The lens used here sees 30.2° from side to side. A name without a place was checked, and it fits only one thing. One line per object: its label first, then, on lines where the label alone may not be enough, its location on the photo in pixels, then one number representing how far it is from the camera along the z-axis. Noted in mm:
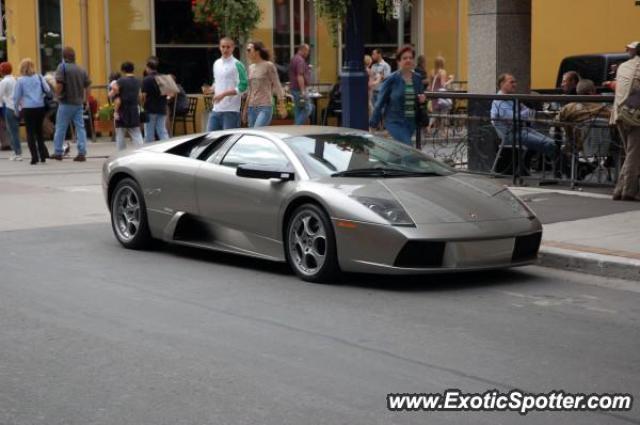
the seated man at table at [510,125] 14891
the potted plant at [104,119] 25859
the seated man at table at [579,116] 14141
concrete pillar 16734
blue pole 13922
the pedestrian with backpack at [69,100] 20781
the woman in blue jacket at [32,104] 20766
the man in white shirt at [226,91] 17453
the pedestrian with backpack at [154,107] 20438
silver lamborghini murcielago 8953
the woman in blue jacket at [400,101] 14195
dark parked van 20875
